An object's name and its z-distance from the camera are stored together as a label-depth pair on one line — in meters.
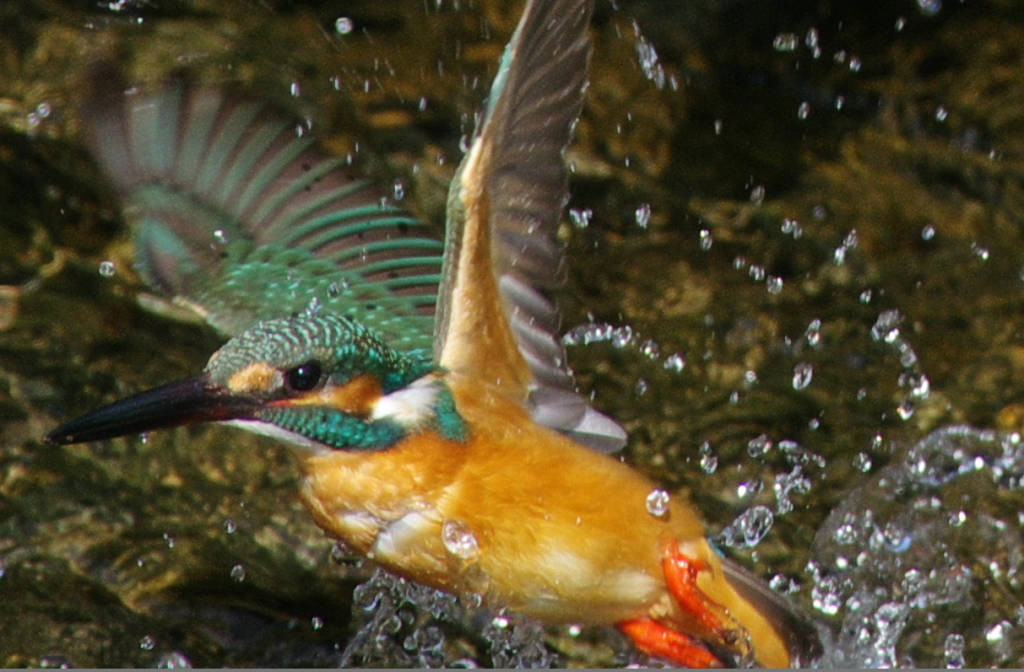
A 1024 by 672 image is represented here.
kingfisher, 5.79
